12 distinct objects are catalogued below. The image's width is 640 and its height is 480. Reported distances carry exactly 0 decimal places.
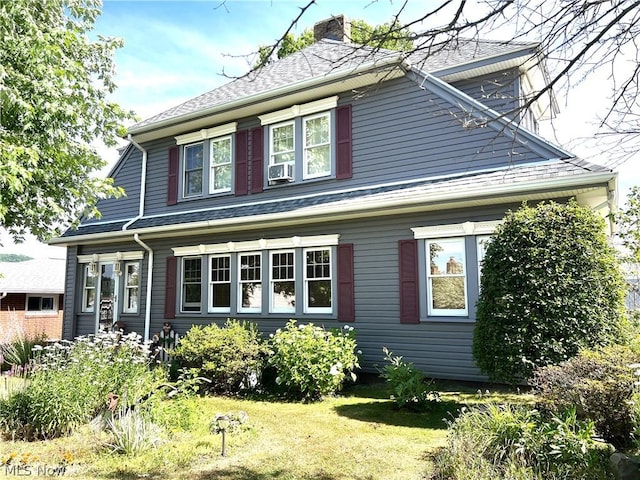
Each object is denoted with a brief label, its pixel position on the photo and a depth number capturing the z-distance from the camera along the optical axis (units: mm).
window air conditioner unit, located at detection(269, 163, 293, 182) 10992
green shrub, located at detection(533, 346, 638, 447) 4461
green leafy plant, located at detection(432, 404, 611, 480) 3703
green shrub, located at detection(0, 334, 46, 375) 7580
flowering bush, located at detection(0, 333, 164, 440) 5484
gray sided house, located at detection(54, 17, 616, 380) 8375
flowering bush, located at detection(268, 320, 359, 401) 7457
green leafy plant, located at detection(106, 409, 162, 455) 4941
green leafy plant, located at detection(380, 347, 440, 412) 6609
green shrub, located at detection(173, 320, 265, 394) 8102
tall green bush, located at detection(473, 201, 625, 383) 5645
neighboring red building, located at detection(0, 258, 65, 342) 22000
